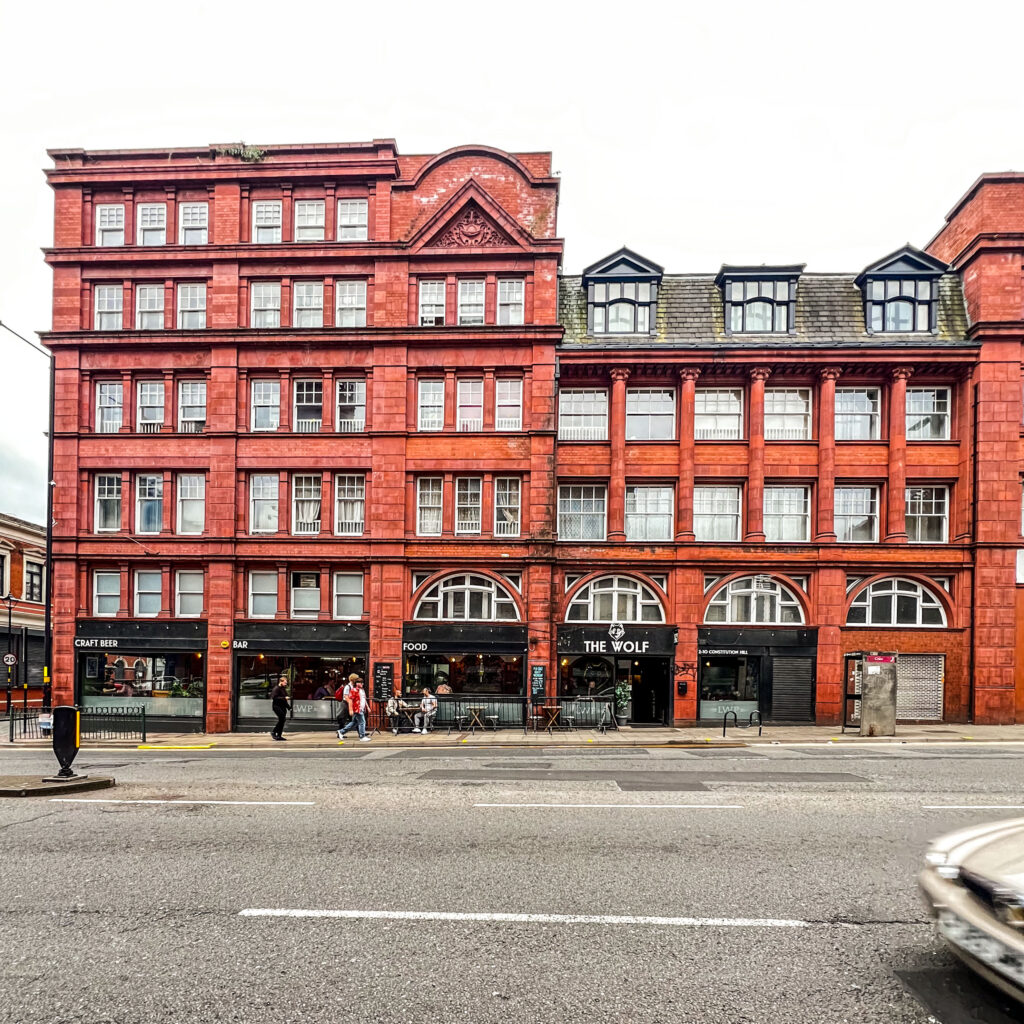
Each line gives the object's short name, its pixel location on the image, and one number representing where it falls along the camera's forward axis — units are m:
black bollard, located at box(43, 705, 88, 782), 11.16
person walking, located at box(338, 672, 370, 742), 19.55
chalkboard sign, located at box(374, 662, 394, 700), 22.22
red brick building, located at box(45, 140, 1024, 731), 22.69
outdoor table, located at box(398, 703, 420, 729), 21.45
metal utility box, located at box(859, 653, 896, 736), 19.70
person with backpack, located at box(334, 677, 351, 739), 19.86
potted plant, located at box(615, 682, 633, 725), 22.47
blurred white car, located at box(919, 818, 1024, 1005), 3.81
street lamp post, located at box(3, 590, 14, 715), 34.28
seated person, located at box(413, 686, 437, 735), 20.72
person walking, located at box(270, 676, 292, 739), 19.66
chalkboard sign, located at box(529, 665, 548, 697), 22.09
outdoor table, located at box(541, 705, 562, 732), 21.11
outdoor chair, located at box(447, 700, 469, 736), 21.50
